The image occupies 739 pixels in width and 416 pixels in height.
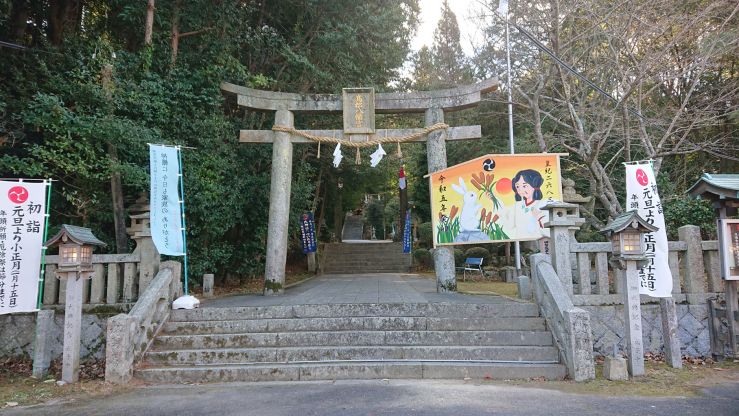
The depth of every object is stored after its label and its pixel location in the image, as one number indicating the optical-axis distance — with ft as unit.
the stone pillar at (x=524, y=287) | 27.30
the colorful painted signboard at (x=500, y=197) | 29.14
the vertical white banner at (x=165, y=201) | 24.93
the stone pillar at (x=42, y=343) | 21.48
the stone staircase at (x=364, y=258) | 71.05
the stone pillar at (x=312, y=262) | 64.49
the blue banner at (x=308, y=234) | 59.82
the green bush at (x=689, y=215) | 35.55
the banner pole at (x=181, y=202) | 26.36
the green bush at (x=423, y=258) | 70.72
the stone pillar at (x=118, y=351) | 19.35
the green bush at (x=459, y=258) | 61.31
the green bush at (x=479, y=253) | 60.70
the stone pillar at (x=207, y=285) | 32.73
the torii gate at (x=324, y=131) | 32.94
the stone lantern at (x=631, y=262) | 19.83
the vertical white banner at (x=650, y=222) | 23.03
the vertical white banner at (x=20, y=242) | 21.85
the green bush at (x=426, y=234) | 68.95
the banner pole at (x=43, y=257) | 22.79
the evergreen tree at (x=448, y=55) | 58.66
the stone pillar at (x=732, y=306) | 22.68
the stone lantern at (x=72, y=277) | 20.33
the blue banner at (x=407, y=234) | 67.87
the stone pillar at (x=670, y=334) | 21.53
